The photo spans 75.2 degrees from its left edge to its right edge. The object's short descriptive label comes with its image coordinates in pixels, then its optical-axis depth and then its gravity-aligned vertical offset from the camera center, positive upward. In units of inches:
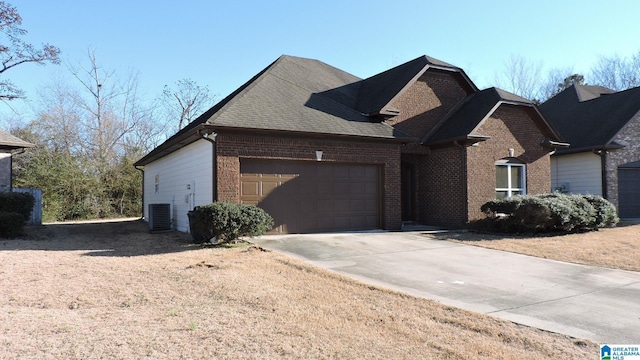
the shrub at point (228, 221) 396.8 -24.9
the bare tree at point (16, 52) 913.6 +333.3
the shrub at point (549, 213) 530.3 -26.6
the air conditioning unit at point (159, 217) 609.3 -31.7
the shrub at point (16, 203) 561.3 -9.1
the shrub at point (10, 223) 502.3 -33.4
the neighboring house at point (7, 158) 699.6 +65.9
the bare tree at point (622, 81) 1582.2 +439.1
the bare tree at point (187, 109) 1540.4 +320.2
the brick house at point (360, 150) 490.6 +60.8
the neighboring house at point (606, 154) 745.6 +72.3
